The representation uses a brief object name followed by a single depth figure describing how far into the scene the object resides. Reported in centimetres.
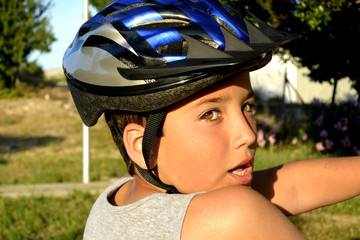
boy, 138
